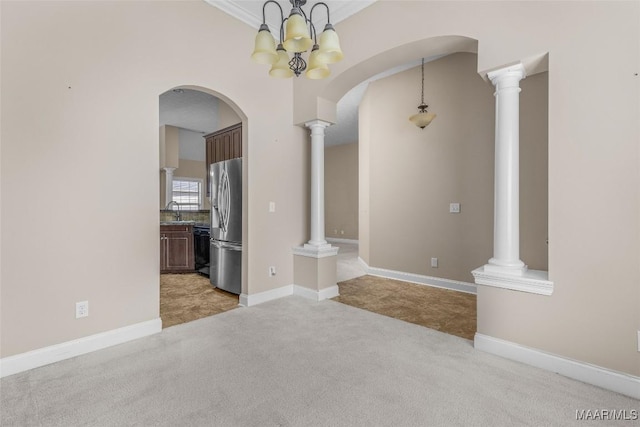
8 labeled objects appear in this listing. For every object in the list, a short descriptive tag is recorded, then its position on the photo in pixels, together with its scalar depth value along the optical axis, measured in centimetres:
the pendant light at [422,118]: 418
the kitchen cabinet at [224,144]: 418
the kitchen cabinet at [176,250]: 552
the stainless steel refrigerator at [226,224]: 391
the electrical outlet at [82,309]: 242
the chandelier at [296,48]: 191
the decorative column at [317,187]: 405
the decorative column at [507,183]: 242
